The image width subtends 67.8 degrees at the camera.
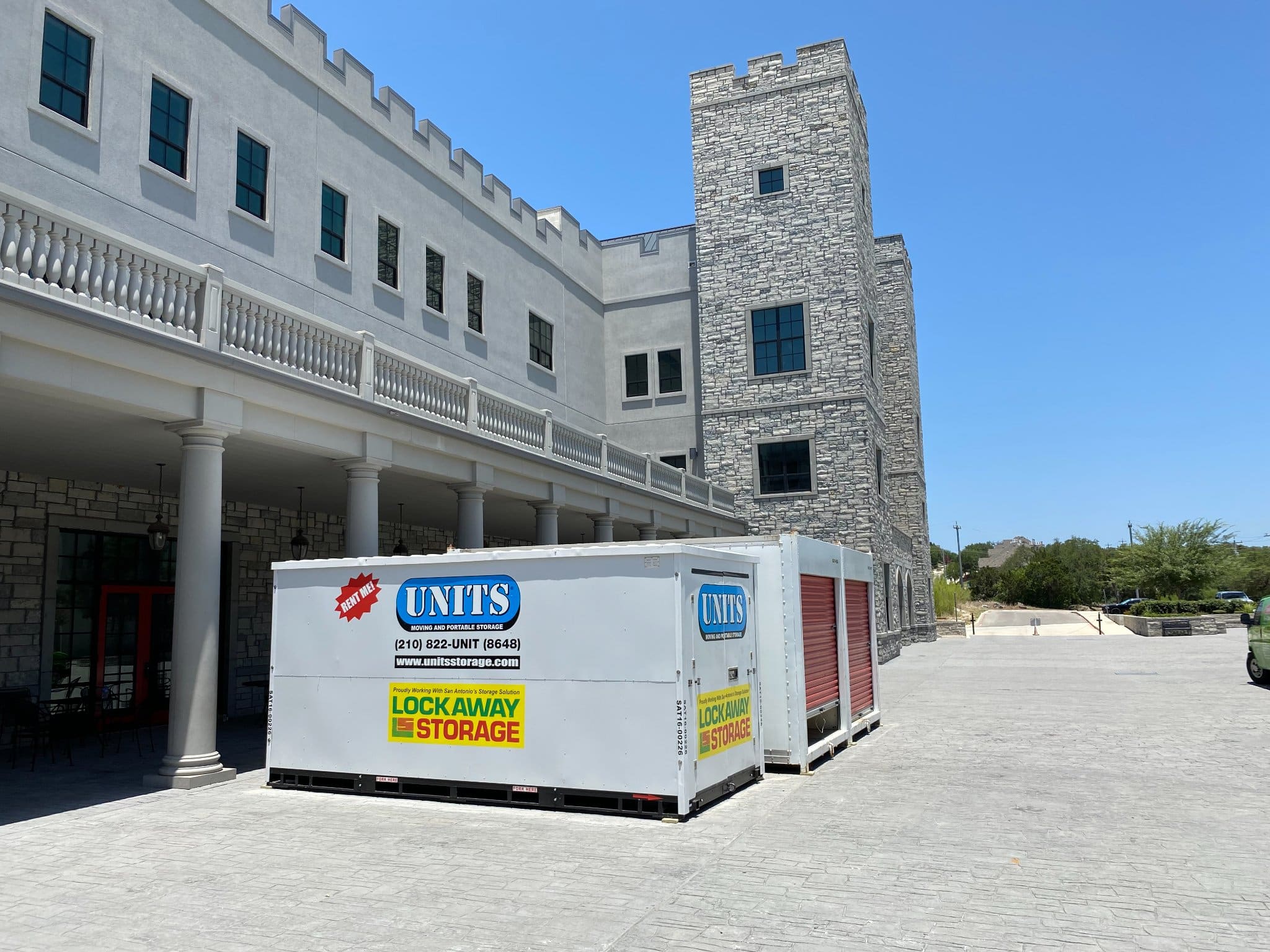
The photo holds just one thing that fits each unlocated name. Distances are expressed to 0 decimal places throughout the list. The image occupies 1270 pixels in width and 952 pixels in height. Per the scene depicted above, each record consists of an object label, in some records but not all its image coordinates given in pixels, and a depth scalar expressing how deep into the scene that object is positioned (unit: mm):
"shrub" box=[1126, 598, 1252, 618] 46625
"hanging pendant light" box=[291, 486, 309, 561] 17766
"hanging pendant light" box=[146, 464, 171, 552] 15539
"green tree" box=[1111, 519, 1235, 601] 52750
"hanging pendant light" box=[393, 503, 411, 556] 19469
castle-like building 11070
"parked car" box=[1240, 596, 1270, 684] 20781
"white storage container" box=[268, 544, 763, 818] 9367
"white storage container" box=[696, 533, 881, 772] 11742
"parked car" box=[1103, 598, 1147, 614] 67512
